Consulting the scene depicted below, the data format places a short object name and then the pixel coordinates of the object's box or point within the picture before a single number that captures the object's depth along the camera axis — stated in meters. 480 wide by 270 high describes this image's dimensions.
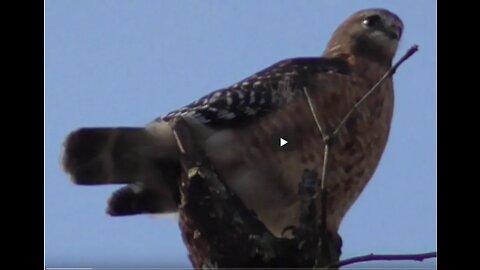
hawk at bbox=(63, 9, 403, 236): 8.09
